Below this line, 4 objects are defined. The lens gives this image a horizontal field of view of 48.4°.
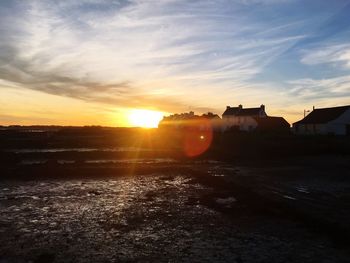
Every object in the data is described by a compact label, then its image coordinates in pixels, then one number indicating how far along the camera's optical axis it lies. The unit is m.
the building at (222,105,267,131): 102.72
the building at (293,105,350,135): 78.31
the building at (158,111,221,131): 119.93
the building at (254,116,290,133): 91.00
